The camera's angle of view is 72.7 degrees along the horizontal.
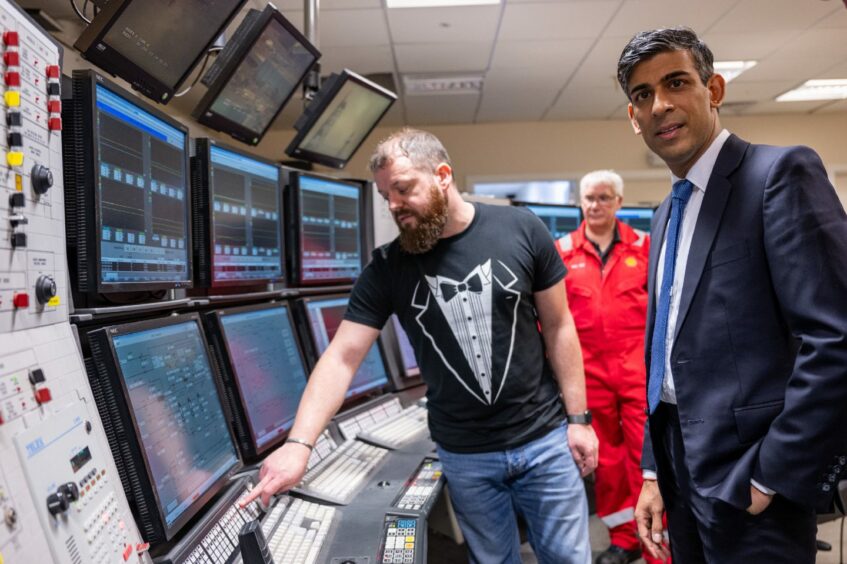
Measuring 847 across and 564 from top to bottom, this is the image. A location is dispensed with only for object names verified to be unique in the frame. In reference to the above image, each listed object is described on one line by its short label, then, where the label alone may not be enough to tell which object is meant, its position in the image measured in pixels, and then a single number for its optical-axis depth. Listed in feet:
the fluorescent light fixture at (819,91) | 17.85
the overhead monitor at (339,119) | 6.80
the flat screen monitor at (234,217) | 4.54
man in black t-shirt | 4.55
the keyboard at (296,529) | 3.63
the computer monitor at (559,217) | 10.52
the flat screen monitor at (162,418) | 2.97
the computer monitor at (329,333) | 6.04
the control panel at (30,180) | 2.25
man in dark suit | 2.76
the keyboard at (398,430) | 5.83
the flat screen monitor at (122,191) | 2.98
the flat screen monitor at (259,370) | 4.47
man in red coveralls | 7.91
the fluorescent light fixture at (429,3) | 11.79
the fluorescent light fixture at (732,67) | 15.93
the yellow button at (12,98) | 2.28
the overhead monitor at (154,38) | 3.55
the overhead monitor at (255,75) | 5.19
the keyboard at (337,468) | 4.54
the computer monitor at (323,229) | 6.14
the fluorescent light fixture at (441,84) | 16.56
